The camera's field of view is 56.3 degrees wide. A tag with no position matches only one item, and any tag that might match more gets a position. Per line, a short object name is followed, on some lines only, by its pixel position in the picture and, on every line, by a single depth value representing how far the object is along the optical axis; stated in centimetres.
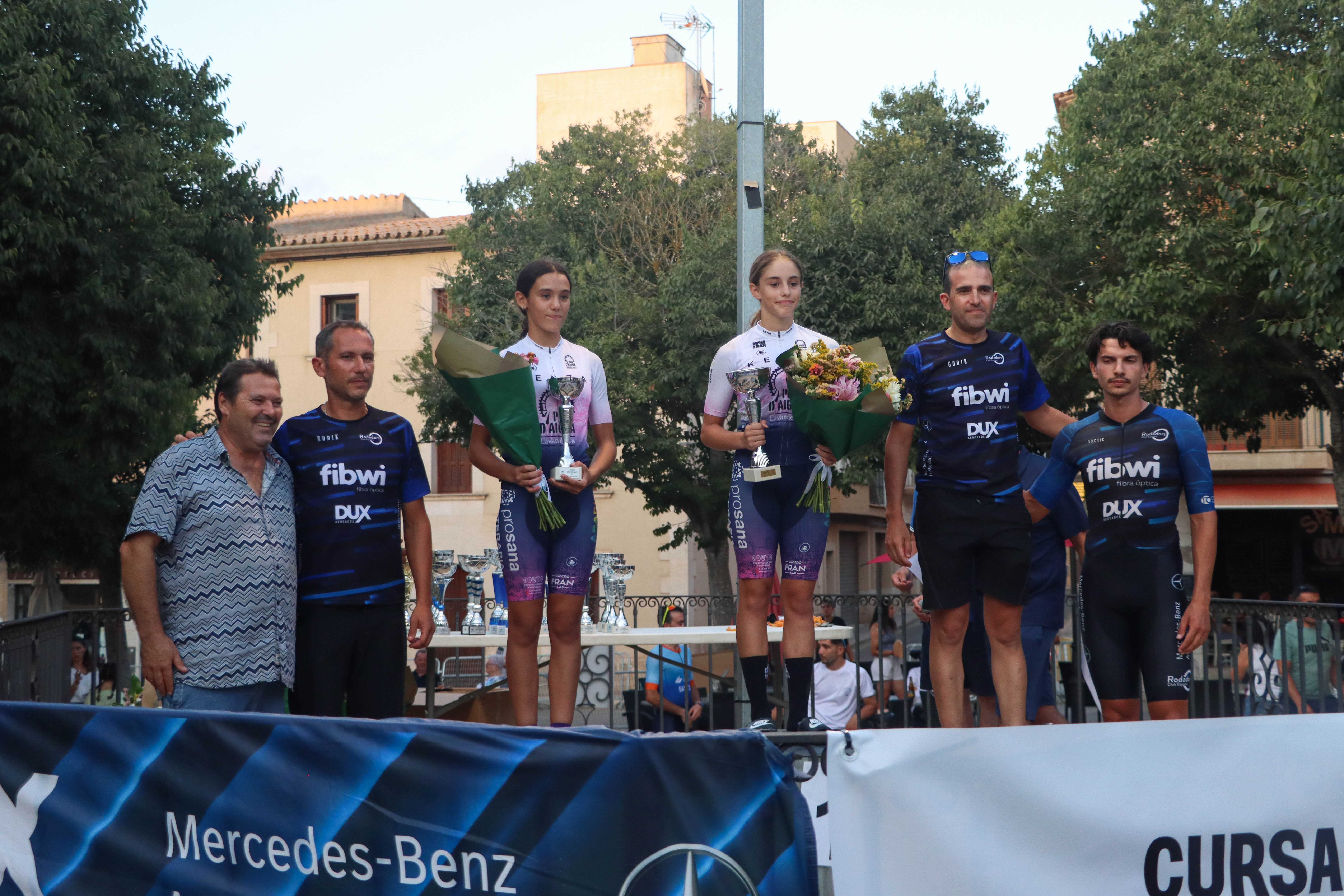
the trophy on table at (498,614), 845
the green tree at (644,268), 2355
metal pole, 780
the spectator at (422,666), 1053
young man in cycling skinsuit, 481
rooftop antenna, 3622
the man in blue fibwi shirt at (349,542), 475
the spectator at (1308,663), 712
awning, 2906
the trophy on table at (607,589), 862
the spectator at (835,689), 988
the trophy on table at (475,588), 810
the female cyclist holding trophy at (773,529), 498
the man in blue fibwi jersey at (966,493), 477
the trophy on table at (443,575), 852
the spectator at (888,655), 1134
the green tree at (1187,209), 1864
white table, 763
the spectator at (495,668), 1232
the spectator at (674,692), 996
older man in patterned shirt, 450
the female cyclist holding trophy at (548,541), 501
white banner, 307
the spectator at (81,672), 1518
